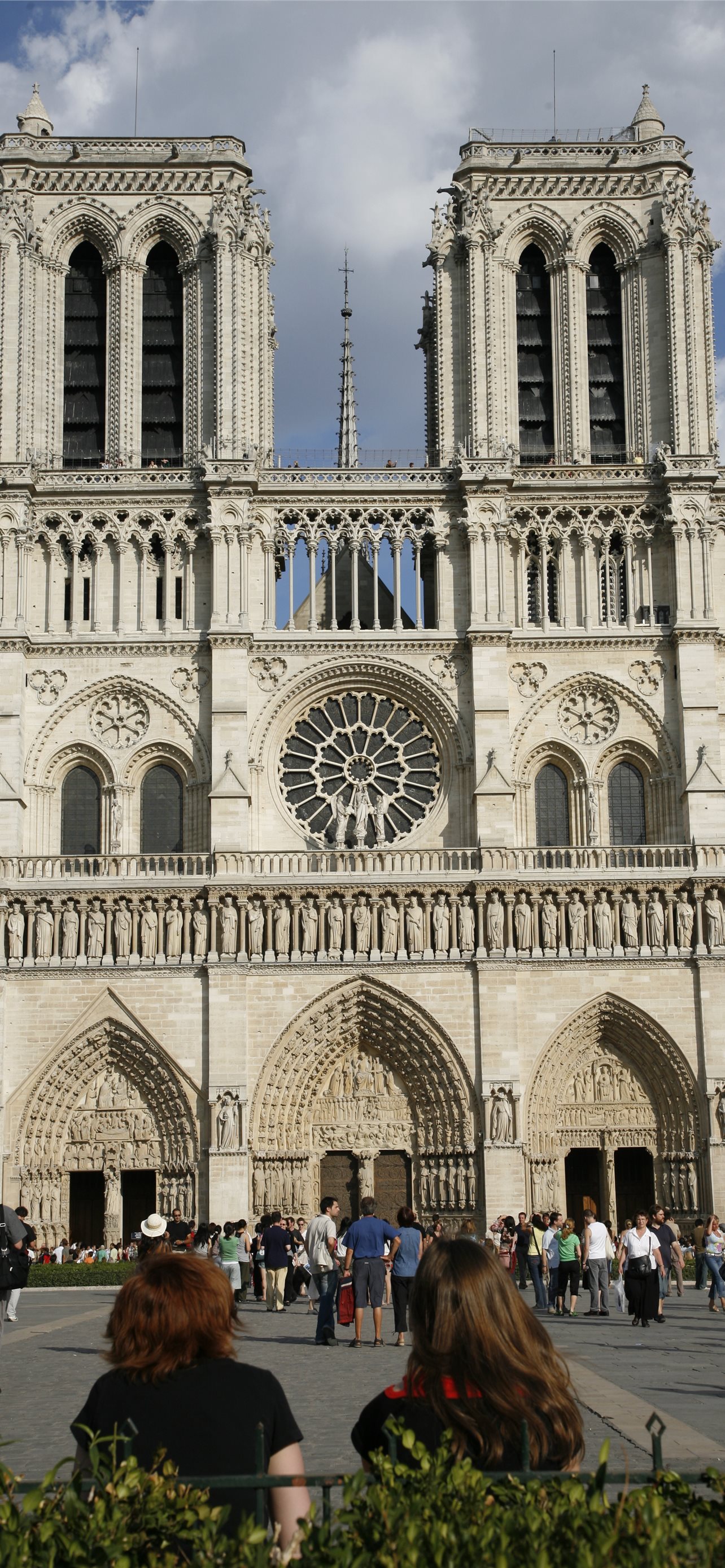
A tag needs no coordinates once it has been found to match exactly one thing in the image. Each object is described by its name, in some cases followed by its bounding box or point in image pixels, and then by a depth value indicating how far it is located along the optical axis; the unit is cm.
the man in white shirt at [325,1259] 1644
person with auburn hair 429
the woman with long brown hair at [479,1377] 422
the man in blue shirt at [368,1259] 1606
